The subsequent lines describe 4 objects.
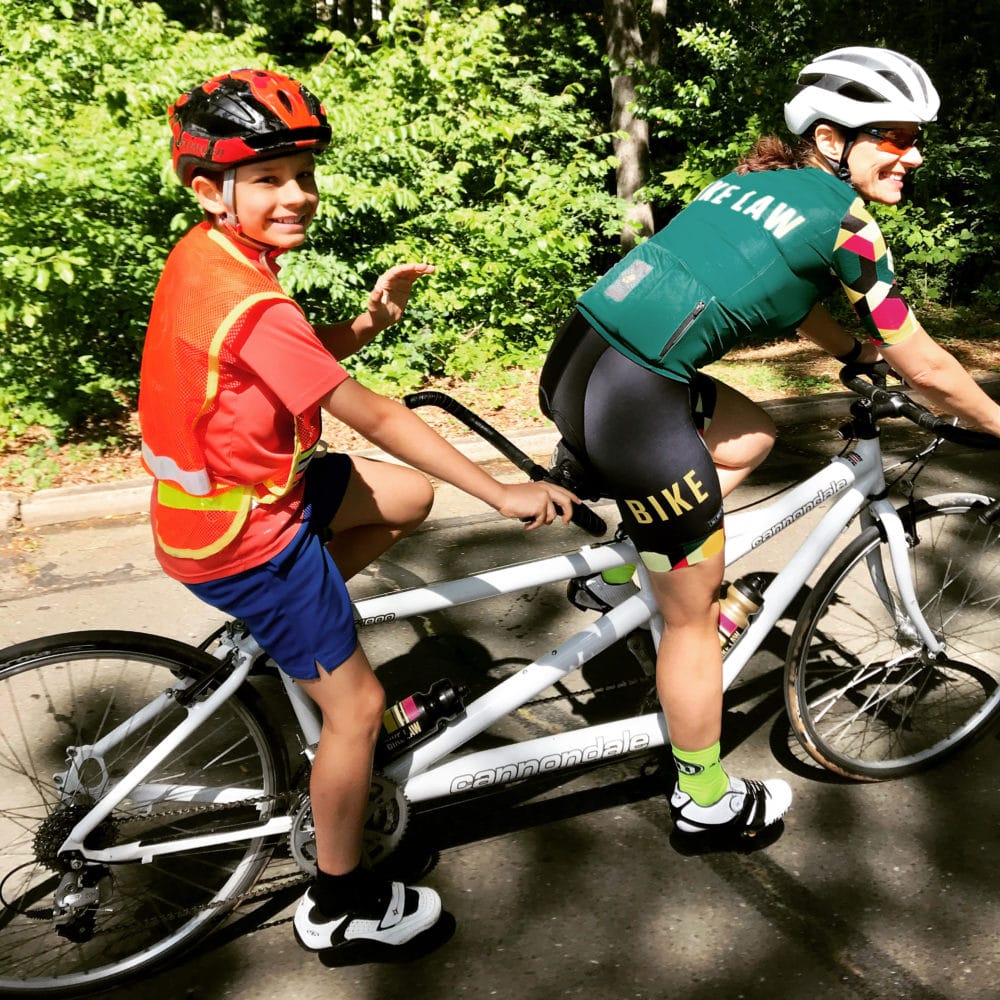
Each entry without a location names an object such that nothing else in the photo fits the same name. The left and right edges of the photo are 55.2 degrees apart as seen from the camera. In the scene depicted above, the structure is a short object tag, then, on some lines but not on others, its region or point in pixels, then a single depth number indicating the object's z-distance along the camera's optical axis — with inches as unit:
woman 91.5
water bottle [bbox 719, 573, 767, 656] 111.4
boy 75.4
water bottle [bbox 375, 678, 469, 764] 98.0
